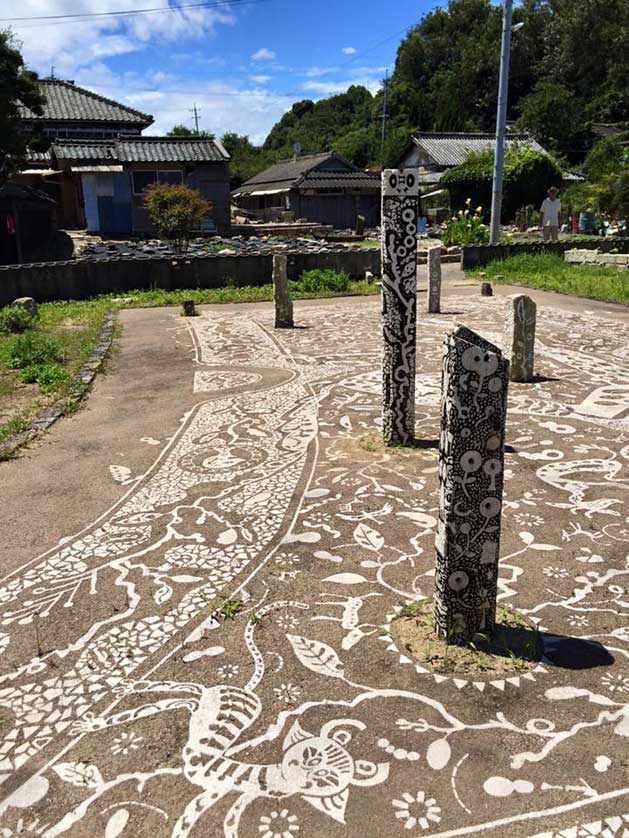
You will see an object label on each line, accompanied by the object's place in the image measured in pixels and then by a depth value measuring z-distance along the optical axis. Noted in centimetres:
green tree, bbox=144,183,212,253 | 2538
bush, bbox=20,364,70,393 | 928
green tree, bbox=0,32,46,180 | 2153
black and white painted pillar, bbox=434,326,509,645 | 331
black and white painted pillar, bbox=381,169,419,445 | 632
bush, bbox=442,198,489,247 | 2455
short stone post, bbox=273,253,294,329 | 1273
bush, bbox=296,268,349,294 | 1794
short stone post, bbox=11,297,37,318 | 1431
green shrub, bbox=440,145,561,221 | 3366
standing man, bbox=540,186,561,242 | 2098
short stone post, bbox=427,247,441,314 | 1373
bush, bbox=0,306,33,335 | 1320
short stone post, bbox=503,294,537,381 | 854
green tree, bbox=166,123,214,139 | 7050
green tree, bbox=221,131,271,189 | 5809
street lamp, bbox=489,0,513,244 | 1968
